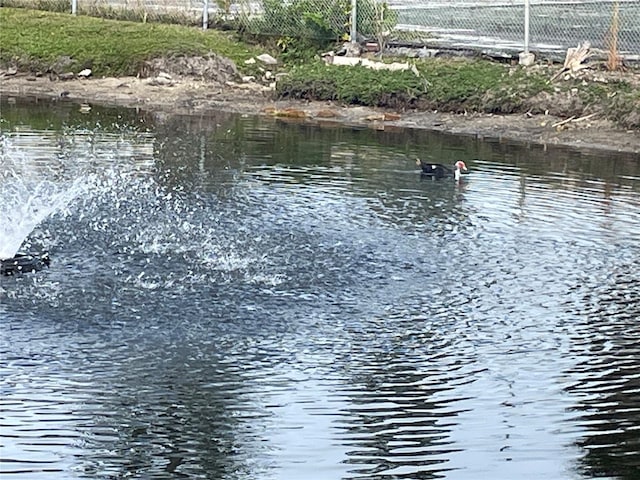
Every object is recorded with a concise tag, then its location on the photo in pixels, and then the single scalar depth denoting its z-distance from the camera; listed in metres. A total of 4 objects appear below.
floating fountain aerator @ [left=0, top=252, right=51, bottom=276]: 11.80
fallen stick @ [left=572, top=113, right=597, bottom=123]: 22.67
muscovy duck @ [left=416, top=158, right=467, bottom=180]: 17.50
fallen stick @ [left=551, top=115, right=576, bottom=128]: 22.61
